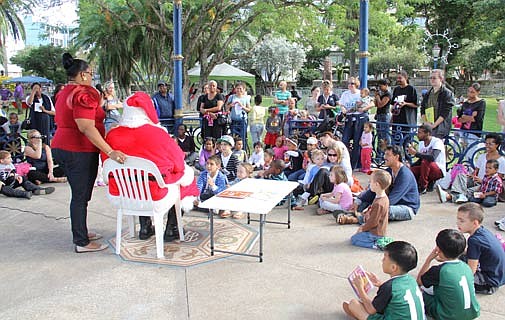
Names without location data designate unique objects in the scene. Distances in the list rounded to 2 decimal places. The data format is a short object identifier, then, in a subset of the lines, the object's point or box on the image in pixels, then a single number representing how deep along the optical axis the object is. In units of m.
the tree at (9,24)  34.33
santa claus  4.45
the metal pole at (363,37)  8.59
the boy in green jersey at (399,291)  2.91
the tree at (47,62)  41.59
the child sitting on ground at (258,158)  8.36
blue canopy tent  35.25
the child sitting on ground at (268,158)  7.55
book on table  4.82
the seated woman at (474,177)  6.53
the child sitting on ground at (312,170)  6.56
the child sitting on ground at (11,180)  7.27
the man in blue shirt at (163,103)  9.36
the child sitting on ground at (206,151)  8.06
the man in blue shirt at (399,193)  5.59
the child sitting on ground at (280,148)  8.02
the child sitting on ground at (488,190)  6.38
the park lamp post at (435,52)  30.62
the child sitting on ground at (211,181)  6.23
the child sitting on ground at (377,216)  4.77
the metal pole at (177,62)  9.10
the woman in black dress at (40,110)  9.61
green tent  27.31
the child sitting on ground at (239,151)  7.86
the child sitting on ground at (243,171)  6.63
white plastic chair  4.42
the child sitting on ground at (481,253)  3.61
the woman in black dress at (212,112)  9.48
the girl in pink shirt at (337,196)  6.01
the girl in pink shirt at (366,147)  8.45
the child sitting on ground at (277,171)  6.69
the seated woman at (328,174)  6.44
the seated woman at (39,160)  7.88
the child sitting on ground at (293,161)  7.61
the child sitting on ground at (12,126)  9.34
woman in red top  4.36
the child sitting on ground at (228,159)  7.37
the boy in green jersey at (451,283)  3.13
